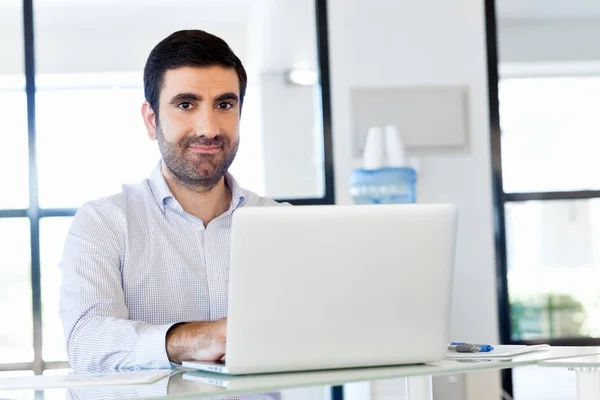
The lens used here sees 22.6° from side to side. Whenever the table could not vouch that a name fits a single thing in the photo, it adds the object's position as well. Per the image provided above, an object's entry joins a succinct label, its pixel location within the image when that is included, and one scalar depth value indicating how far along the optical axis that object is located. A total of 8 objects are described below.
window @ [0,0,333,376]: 4.35
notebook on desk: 2.52
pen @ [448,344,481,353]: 2.60
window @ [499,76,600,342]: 4.54
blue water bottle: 4.23
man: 2.84
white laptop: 2.27
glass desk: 2.11
